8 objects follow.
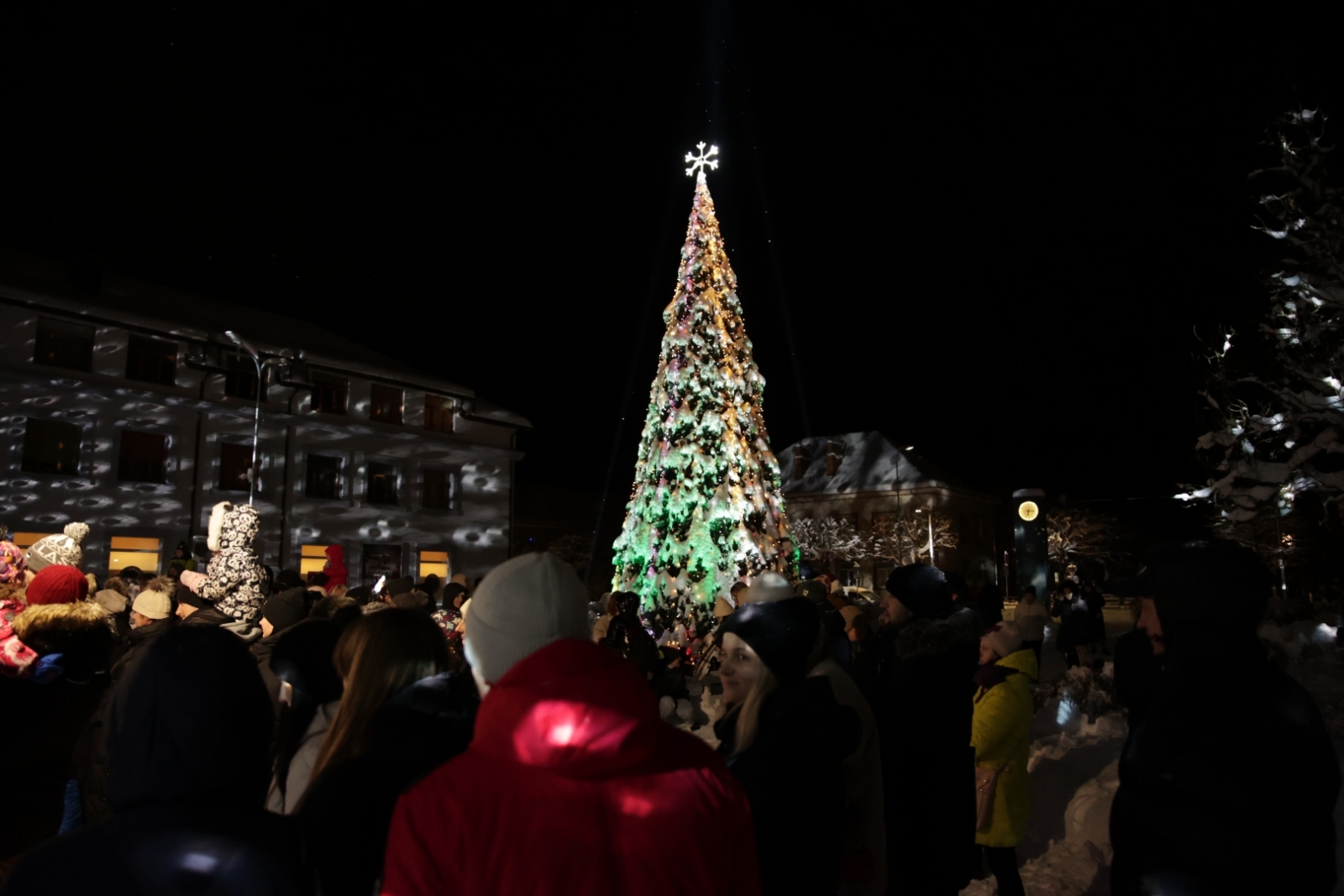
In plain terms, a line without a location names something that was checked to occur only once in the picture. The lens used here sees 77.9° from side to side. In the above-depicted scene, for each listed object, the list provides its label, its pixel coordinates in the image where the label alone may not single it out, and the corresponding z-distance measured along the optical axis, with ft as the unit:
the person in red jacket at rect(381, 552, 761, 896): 5.25
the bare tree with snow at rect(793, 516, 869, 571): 155.53
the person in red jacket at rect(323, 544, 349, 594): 36.29
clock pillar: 74.79
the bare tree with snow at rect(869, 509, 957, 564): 156.15
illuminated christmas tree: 52.31
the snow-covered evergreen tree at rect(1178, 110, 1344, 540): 42.32
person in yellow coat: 15.14
